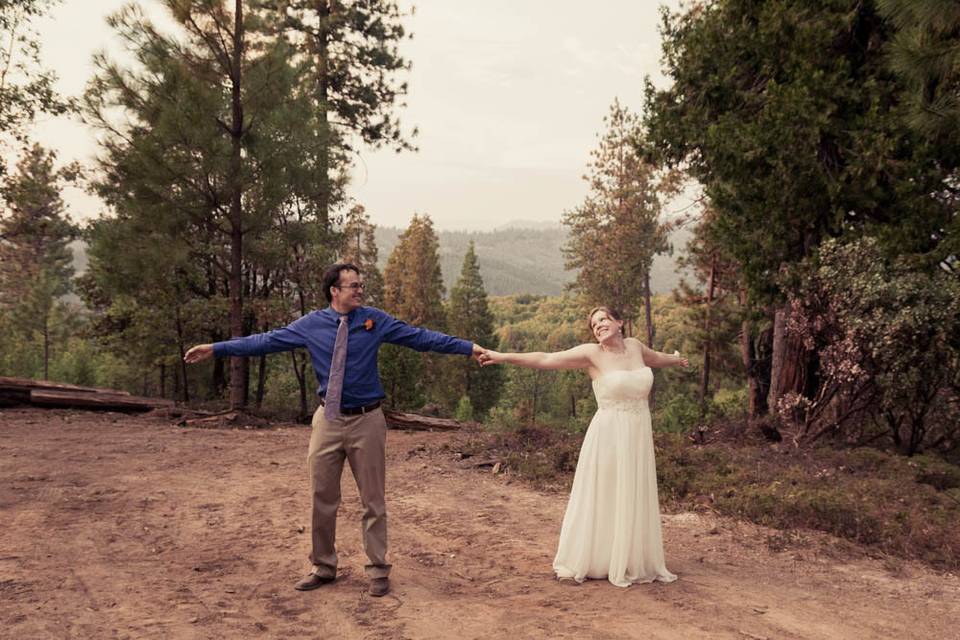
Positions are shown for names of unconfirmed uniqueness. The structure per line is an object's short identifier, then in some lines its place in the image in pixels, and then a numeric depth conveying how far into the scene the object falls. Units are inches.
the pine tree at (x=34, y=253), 736.3
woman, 219.8
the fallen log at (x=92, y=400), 636.7
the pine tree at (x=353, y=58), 975.6
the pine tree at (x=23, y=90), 683.4
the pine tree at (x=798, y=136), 453.4
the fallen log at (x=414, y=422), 656.4
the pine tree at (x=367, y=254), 984.0
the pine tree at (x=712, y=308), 1113.4
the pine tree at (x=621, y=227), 1547.7
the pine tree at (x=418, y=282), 1911.9
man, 212.5
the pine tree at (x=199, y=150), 601.9
